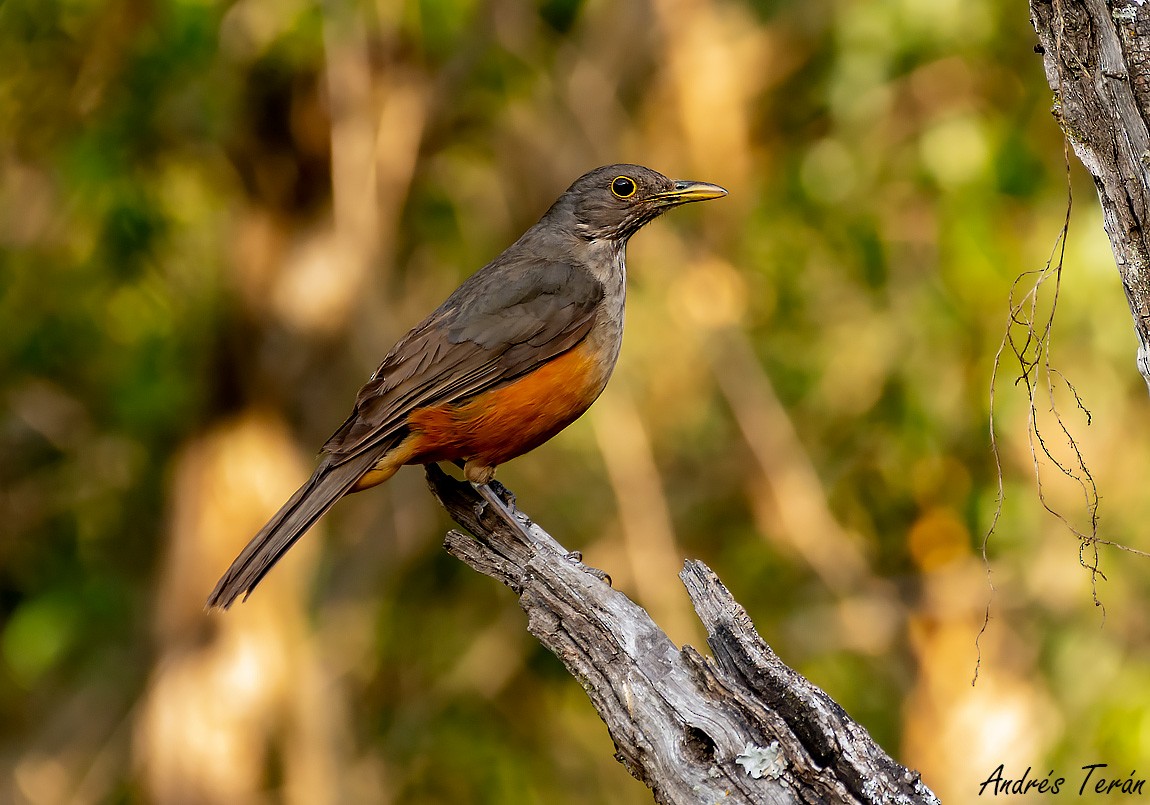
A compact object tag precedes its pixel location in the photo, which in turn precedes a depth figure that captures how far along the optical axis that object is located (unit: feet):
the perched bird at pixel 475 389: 33.30
